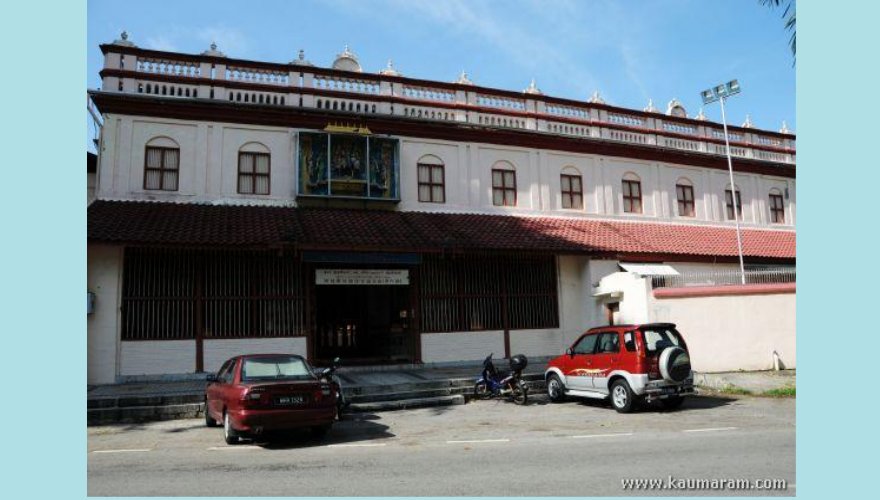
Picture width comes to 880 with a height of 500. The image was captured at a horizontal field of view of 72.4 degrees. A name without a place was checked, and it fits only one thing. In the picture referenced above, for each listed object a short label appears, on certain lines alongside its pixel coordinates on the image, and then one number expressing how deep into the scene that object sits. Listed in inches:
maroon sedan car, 365.1
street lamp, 856.3
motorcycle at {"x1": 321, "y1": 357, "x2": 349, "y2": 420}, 456.2
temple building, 624.4
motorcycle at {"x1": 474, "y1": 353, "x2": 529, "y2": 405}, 532.1
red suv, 462.6
